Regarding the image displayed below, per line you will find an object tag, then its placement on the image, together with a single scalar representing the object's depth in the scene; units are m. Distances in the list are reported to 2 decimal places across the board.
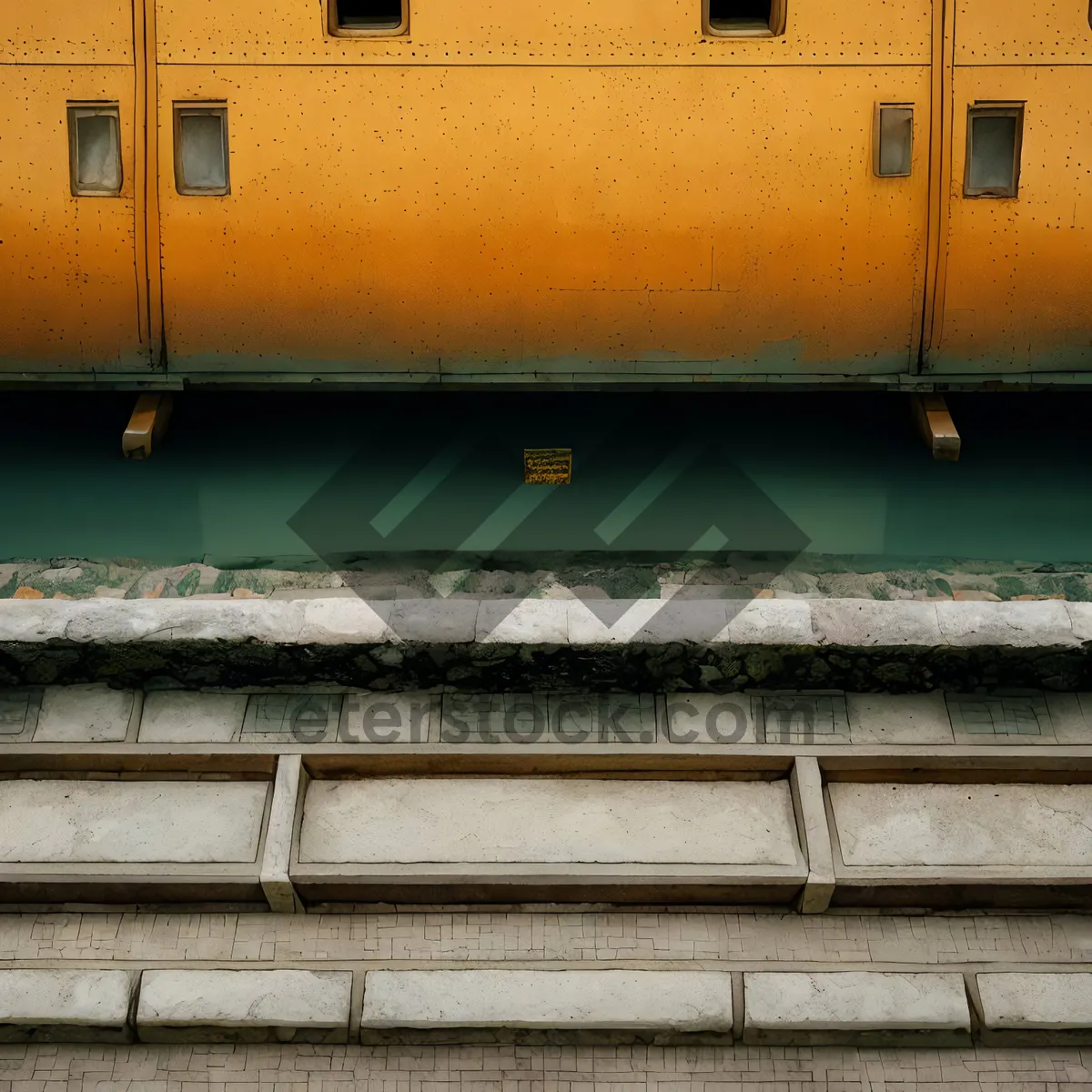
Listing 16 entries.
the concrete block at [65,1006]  4.64
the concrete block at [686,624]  5.11
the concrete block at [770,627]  5.11
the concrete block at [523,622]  5.11
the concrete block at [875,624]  5.09
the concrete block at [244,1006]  4.66
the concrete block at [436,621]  5.13
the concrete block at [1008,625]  5.09
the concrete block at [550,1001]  4.66
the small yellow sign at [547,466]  6.15
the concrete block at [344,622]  5.14
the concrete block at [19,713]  5.19
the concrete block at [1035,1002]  4.66
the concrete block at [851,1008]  4.66
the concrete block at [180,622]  5.13
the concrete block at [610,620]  5.11
